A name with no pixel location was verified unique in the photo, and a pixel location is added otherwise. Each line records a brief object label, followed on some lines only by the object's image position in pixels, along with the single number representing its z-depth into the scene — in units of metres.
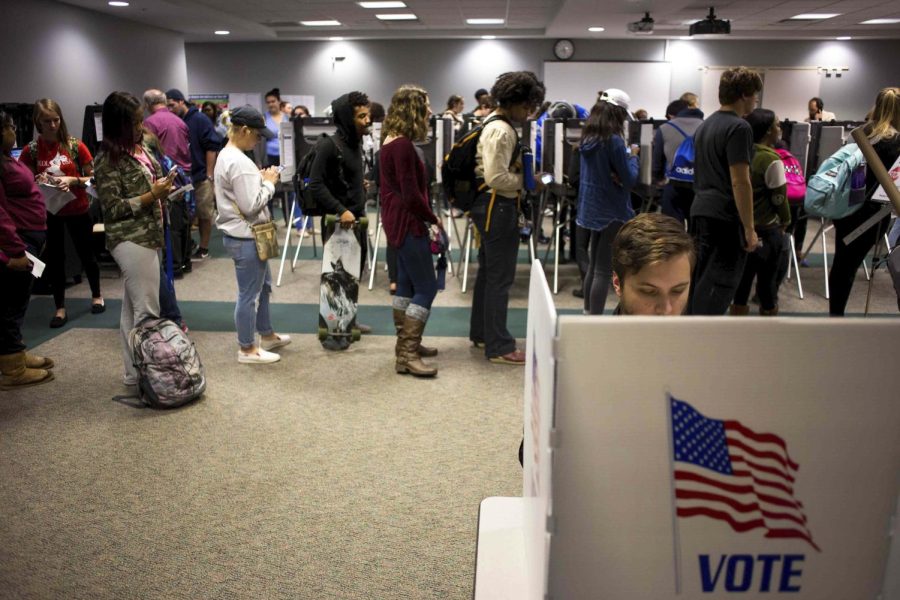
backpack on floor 3.52
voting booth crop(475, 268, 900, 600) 0.78
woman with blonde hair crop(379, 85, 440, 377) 3.71
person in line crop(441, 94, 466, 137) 8.50
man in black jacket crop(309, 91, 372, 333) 4.17
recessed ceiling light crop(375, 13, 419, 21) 12.92
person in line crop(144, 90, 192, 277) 6.35
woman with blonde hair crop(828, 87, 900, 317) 3.75
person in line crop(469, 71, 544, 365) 3.78
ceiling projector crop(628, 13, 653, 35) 11.57
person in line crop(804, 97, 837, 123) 10.12
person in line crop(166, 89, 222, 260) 7.04
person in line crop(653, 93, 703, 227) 5.13
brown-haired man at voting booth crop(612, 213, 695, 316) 1.48
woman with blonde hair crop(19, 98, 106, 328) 4.60
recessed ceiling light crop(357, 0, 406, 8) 11.36
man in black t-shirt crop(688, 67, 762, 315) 3.43
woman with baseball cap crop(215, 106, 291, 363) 3.72
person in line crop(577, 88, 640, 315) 4.09
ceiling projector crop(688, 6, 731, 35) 10.91
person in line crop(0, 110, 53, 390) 3.53
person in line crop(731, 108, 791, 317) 3.76
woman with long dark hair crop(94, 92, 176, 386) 3.50
